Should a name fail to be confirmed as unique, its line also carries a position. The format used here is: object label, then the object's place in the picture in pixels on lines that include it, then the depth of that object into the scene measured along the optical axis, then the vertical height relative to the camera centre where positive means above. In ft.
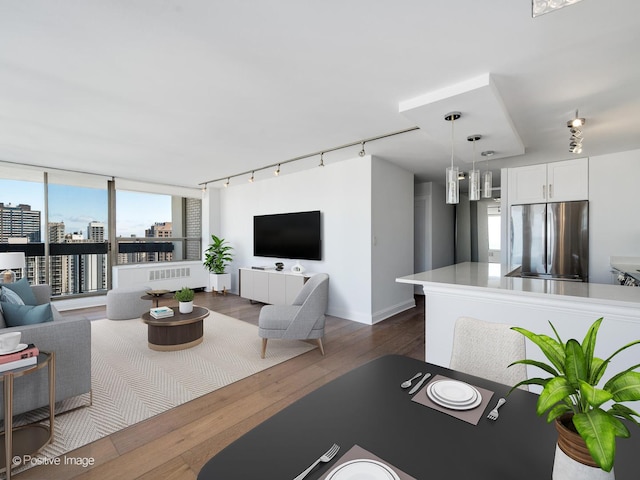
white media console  16.03 -2.74
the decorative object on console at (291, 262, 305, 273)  16.61 -1.71
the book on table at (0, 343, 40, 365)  5.37 -2.16
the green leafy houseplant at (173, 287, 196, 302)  11.53 -2.23
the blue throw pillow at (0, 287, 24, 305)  8.50 -1.68
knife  3.87 -2.01
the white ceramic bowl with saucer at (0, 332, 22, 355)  5.53 -1.94
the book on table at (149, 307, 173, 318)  11.10 -2.81
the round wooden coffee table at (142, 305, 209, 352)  10.87 -3.55
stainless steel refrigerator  13.60 -0.14
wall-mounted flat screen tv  16.60 +0.19
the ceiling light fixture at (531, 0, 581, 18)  3.26 +2.65
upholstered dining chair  4.65 -1.89
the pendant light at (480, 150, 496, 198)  9.27 +1.65
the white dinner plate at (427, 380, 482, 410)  3.50 -1.99
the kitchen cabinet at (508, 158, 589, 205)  13.78 +2.72
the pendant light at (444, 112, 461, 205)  7.88 +1.56
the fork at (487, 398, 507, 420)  3.27 -2.00
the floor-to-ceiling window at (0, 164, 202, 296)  16.38 +1.01
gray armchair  10.34 -2.95
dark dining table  2.57 -2.04
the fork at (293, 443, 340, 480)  2.52 -2.03
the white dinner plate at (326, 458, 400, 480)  2.46 -2.01
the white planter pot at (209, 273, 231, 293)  21.82 -3.19
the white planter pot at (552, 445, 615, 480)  2.00 -1.65
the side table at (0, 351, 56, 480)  5.17 -3.95
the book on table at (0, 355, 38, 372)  5.35 -2.32
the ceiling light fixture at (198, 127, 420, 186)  11.16 +4.03
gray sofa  6.40 -2.99
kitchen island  5.79 -1.62
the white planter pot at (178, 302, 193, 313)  11.68 -2.70
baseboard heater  19.36 -2.57
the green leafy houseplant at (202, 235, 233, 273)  21.79 -1.34
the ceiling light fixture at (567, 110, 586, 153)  8.79 +3.29
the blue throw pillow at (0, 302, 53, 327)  7.27 -1.86
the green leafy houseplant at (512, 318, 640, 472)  1.85 -1.10
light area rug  6.81 -4.22
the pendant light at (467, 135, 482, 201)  8.62 +1.60
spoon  3.99 -2.01
